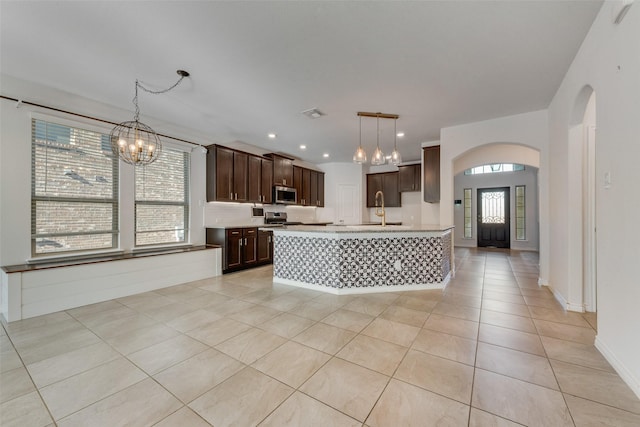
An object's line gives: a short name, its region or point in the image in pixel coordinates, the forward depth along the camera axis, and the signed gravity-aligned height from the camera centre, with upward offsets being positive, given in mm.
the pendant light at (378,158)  3734 +843
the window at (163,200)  4152 +240
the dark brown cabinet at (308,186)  6961 +824
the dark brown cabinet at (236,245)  4809 -634
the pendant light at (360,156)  3736 +865
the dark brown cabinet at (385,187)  7539 +823
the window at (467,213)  8469 +39
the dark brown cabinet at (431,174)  5055 +825
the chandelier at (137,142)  3041 +1032
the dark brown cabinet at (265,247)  5512 -745
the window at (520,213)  7660 +39
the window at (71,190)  3201 +318
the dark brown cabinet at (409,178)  7070 +1044
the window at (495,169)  7723 +1445
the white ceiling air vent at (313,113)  3846 +1589
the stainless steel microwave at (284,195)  6199 +470
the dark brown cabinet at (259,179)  5602 +798
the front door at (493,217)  7898 -93
